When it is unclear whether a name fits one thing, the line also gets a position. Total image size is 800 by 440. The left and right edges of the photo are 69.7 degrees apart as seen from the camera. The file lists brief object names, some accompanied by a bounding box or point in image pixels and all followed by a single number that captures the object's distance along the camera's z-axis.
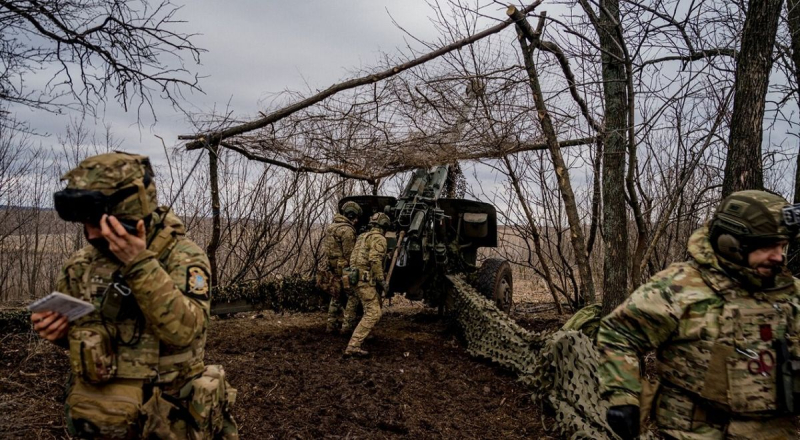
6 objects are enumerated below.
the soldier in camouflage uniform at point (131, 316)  2.09
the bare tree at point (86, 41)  4.80
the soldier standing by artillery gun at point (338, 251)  7.89
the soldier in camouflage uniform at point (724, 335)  2.18
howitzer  8.33
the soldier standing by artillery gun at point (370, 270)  7.07
